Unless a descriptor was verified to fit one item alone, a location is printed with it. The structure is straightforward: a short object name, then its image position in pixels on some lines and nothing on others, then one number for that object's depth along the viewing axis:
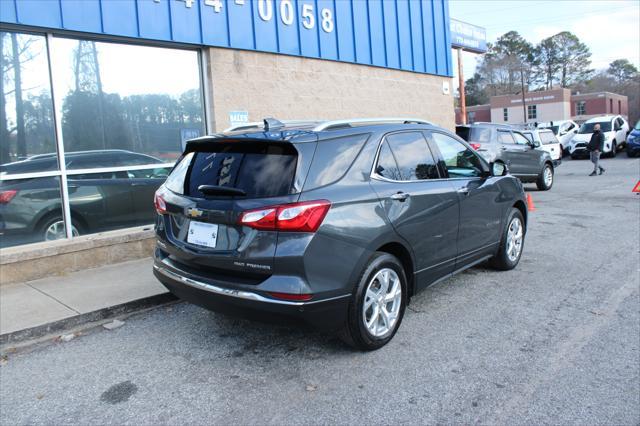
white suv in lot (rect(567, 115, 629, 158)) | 25.15
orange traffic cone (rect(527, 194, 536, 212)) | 10.50
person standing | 17.88
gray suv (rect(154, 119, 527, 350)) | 3.47
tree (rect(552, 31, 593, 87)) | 87.44
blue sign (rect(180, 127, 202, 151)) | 8.00
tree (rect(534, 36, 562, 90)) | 88.12
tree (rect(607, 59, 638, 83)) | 98.69
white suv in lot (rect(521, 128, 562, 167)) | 17.66
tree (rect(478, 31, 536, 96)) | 87.81
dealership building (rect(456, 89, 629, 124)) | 69.19
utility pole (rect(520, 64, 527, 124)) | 64.92
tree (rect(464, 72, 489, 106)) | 93.44
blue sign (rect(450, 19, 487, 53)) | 21.27
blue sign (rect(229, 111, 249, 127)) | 8.35
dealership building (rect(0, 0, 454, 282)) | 6.32
